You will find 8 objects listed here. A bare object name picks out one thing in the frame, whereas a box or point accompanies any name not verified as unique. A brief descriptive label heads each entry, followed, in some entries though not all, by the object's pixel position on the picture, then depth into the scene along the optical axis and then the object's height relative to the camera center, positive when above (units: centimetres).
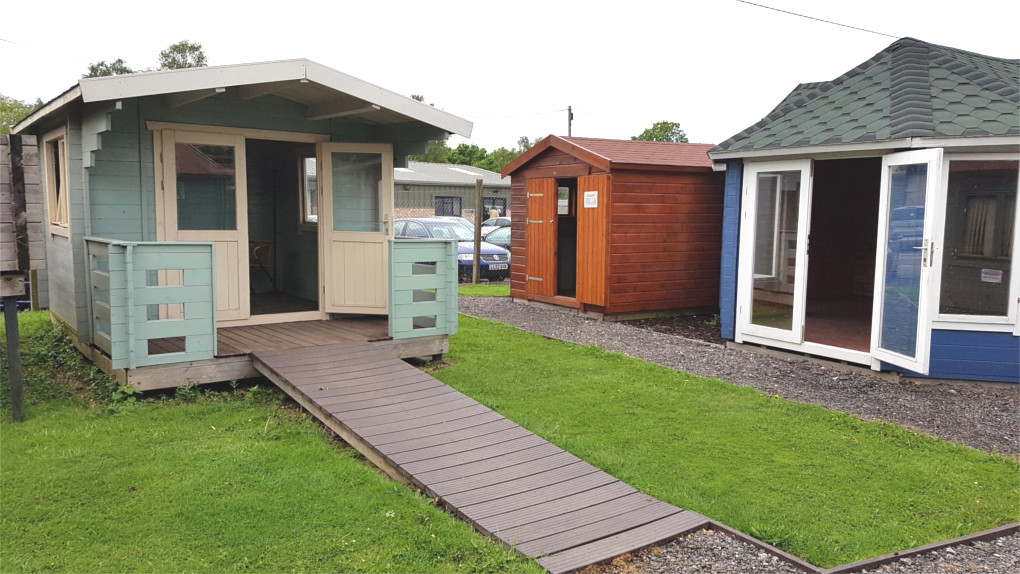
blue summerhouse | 638 +12
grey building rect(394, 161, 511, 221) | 2511 +92
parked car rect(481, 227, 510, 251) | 1756 -44
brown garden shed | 983 -5
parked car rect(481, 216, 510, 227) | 2350 -12
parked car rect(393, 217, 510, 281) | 1498 -71
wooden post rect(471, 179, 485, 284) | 1369 -44
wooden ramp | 352 -143
